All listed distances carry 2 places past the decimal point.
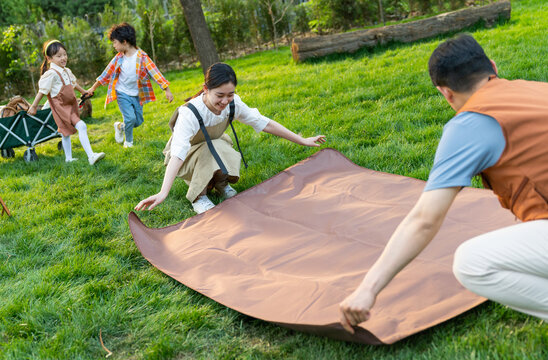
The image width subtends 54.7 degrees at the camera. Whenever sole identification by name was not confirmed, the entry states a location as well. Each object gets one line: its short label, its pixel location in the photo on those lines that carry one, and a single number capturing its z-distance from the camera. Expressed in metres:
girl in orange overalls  5.89
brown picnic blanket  2.44
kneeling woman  3.74
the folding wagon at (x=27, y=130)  6.24
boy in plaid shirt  6.38
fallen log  8.45
